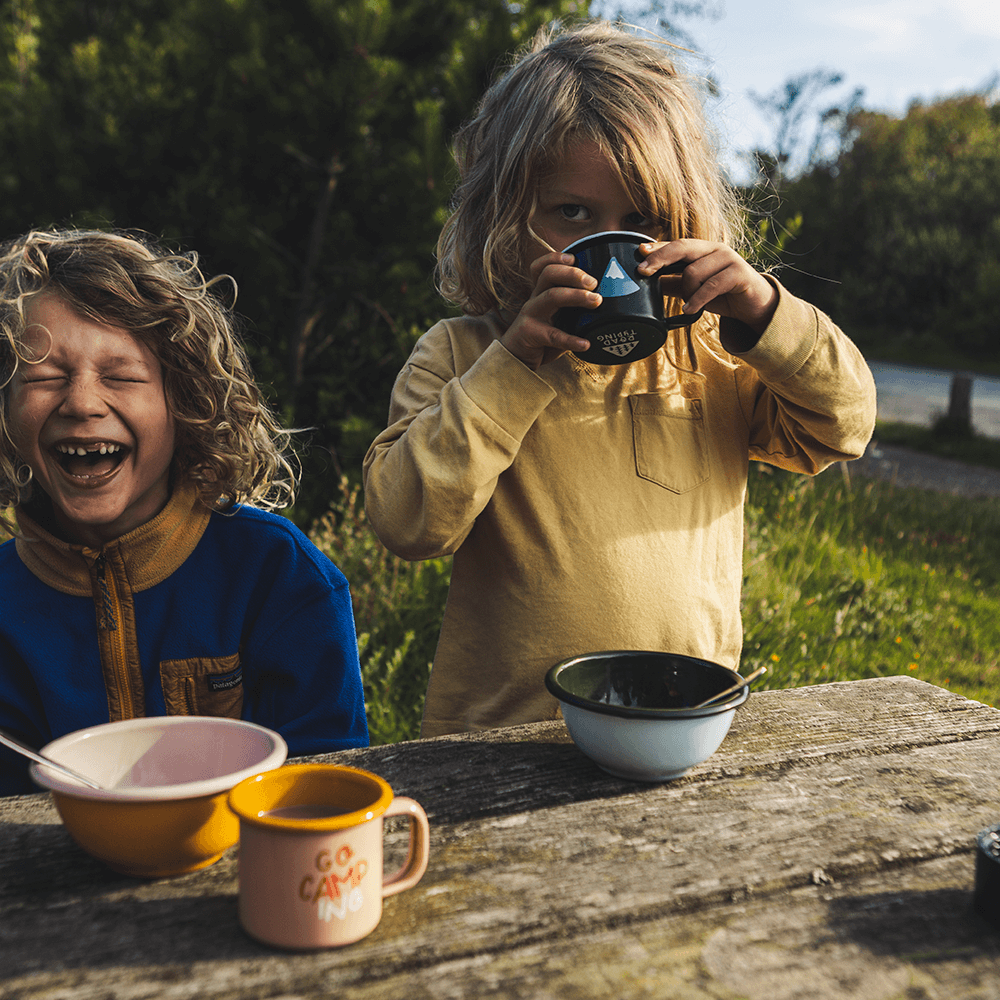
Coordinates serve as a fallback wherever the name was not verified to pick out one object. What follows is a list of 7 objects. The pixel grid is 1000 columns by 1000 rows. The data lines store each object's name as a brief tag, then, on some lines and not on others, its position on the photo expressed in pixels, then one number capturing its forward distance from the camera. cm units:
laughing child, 134
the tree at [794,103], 1399
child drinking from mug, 137
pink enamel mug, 76
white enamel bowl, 102
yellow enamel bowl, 83
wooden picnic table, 74
